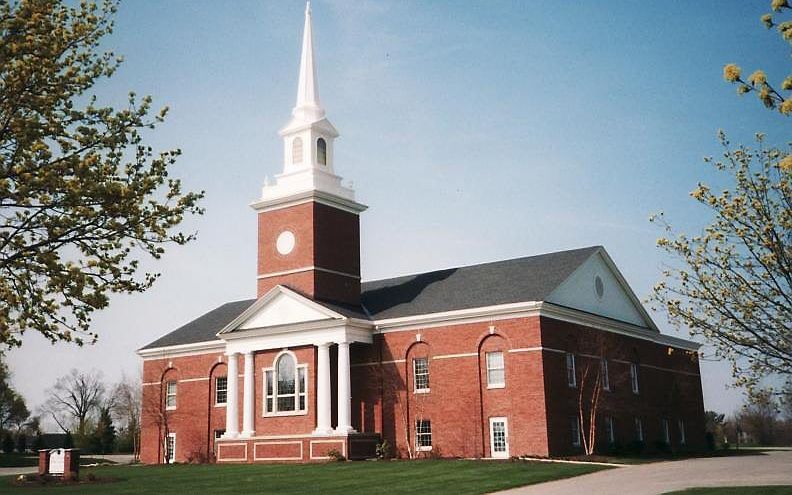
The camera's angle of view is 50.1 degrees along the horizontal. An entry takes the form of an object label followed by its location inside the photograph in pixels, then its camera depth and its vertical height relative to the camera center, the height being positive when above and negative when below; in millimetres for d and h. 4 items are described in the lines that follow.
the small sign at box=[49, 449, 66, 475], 33253 -1070
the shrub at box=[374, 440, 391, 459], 41188 -1313
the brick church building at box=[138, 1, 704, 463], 39344 +3259
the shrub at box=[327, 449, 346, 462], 39531 -1388
